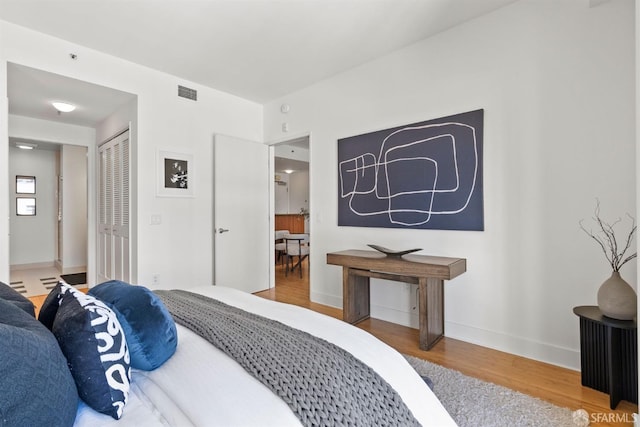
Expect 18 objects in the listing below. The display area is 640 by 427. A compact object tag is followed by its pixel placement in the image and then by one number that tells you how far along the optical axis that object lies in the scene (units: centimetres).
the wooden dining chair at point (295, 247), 565
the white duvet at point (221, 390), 85
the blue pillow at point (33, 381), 62
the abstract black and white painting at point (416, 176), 269
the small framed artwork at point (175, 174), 364
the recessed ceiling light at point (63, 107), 369
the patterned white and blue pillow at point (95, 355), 88
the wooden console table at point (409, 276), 254
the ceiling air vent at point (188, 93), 380
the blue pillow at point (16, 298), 118
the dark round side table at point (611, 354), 179
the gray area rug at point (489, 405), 165
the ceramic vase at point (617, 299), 180
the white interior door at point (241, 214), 406
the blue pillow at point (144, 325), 107
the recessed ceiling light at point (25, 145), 554
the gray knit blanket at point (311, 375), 89
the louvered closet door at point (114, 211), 379
